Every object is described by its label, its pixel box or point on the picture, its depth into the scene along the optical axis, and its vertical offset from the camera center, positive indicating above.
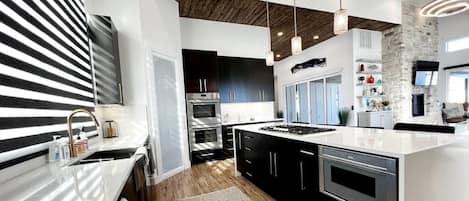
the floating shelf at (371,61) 5.49 +0.83
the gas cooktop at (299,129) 2.26 -0.49
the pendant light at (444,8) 3.55 +1.54
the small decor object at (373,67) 5.77 +0.65
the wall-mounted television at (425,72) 5.47 +0.43
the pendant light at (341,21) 2.23 +0.81
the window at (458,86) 6.29 -0.02
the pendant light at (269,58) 3.06 +0.55
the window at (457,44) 6.12 +1.34
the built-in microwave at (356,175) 1.32 -0.68
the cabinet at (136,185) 1.25 -0.67
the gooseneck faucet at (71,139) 1.58 -0.34
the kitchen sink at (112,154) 2.01 -0.61
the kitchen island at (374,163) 1.28 -0.60
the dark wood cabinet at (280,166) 1.92 -0.90
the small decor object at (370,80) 5.64 +0.26
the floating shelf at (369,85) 5.59 +0.11
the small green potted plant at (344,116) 5.57 -0.76
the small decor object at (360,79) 5.54 +0.28
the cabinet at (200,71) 4.04 +0.52
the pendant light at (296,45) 2.63 +0.64
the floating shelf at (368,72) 5.53 +0.50
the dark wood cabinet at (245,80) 4.66 +0.34
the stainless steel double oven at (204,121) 4.04 -0.55
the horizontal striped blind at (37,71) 1.22 +0.24
